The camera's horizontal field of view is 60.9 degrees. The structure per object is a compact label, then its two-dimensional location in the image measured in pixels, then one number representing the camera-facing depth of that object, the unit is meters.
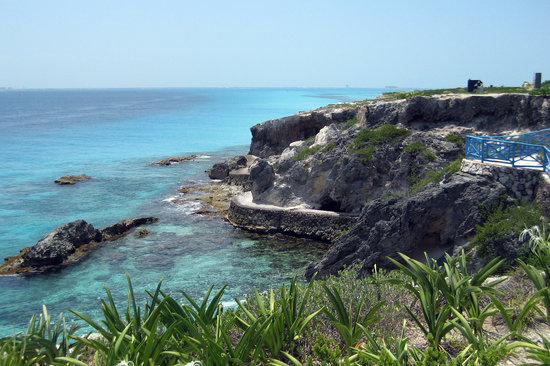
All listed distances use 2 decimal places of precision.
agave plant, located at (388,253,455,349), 7.04
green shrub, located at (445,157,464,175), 18.06
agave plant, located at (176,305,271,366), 6.30
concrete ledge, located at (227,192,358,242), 25.88
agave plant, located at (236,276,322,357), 6.92
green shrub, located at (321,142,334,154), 29.86
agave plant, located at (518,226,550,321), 7.33
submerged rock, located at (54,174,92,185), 41.94
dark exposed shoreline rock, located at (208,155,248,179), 41.97
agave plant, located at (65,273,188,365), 6.41
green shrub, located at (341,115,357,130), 32.89
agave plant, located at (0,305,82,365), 6.64
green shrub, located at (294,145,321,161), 30.67
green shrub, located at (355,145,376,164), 26.83
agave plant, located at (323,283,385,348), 7.07
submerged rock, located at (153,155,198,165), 52.03
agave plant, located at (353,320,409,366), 5.86
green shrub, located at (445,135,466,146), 25.98
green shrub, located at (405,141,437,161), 24.89
